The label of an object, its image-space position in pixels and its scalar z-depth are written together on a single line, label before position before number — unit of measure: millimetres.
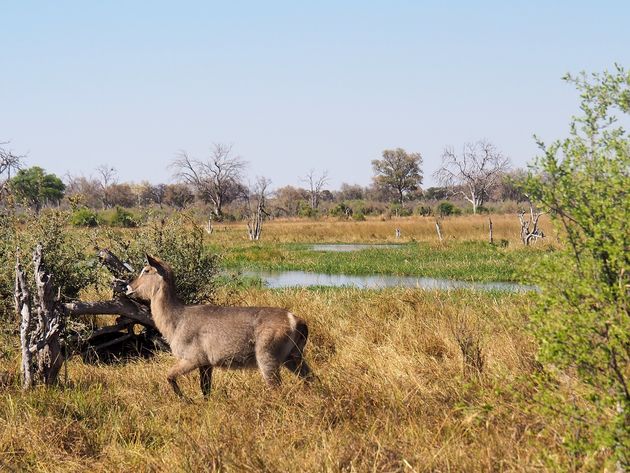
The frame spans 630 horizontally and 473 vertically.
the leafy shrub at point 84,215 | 39734
